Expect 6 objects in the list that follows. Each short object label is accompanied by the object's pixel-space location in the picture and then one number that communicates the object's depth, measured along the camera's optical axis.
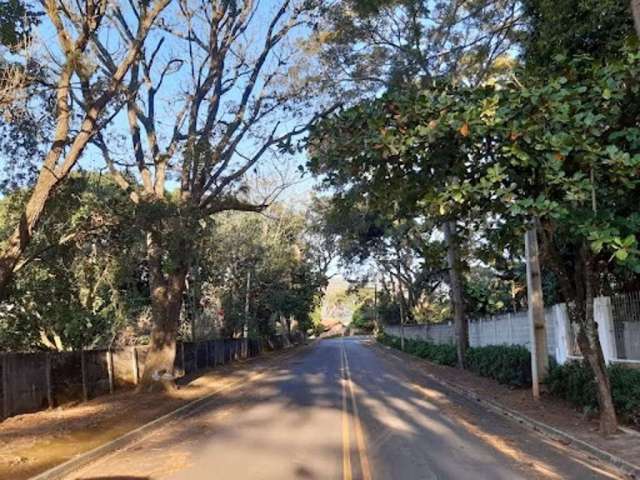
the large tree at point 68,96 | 13.05
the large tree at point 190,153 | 20.53
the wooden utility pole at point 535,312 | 17.64
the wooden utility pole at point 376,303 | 65.41
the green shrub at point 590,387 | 12.38
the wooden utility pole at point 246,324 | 45.47
